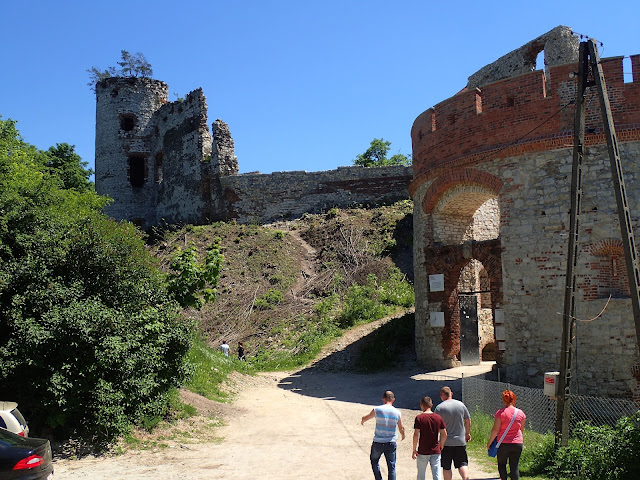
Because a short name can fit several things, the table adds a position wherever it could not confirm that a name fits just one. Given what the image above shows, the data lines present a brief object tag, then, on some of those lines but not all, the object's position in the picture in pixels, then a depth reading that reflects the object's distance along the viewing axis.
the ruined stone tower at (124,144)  37.06
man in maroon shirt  7.41
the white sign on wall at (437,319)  16.64
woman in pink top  7.62
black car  6.76
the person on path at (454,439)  7.71
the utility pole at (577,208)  8.77
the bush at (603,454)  7.51
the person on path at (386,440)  7.52
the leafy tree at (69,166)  35.06
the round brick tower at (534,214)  12.72
